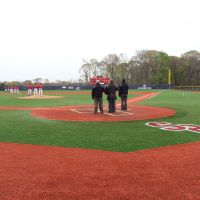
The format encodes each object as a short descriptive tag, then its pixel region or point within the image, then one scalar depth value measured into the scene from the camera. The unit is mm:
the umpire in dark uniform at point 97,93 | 17031
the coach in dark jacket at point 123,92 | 18875
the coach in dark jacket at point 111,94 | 17547
